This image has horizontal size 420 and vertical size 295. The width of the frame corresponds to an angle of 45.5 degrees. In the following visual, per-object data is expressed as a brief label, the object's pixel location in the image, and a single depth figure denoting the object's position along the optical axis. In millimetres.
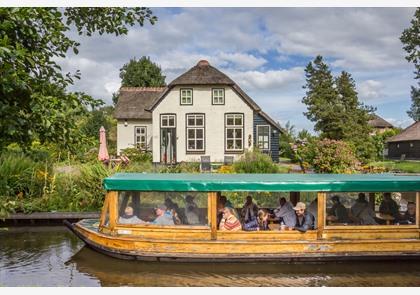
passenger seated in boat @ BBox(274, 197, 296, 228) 10945
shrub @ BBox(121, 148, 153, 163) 30884
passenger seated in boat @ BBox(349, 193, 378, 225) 10781
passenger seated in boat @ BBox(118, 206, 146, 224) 10945
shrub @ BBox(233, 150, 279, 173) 20844
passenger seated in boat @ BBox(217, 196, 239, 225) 10938
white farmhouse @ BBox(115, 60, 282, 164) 30984
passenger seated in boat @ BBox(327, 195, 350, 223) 10797
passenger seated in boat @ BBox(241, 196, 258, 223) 11086
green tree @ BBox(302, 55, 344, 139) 38719
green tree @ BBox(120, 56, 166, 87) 57031
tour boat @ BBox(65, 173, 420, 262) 10516
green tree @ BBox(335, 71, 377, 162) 34425
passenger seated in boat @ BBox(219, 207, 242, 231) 10781
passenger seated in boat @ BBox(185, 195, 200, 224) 10758
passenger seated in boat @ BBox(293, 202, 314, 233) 10723
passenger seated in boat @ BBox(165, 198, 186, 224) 10781
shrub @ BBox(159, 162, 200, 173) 20606
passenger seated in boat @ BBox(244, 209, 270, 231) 10867
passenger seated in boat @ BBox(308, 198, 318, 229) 10789
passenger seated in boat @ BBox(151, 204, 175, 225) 10812
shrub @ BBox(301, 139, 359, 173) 20219
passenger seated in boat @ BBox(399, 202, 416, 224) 10828
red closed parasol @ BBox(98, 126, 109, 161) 23681
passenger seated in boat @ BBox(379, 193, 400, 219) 10969
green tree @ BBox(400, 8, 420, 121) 38375
